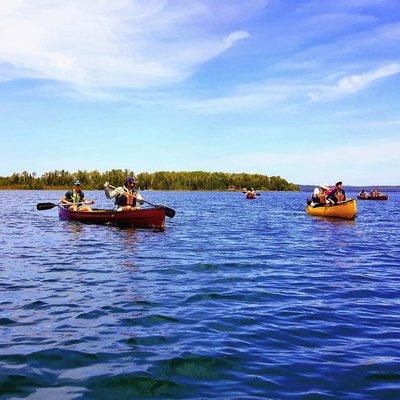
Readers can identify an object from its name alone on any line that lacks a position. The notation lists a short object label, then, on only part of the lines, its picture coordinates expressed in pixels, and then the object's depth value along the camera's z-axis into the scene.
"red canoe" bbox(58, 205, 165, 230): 22.06
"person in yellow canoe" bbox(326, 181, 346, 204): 30.73
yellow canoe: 29.46
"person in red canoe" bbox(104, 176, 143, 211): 23.23
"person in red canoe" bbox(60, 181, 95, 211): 25.78
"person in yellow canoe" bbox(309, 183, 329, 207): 32.53
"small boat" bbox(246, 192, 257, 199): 83.94
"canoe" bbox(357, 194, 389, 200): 80.19
